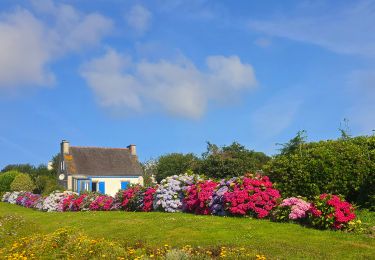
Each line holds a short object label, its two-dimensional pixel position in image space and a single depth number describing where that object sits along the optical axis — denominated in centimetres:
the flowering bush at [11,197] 3969
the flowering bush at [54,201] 2722
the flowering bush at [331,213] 1112
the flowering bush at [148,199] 1830
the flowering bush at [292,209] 1218
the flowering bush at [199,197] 1519
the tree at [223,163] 3516
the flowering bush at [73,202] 2425
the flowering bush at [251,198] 1353
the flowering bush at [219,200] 1460
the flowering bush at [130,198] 1934
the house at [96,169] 5253
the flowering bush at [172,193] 1684
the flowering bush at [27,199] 3334
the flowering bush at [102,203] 2151
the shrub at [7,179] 5128
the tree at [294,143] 1842
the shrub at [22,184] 4638
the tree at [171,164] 6212
